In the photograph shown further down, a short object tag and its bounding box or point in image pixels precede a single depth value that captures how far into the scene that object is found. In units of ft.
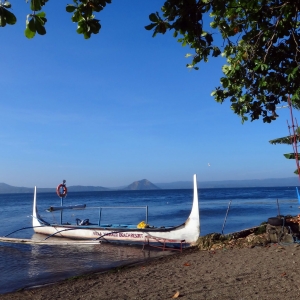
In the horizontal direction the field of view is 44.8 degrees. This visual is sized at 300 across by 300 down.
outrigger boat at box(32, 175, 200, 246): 45.39
